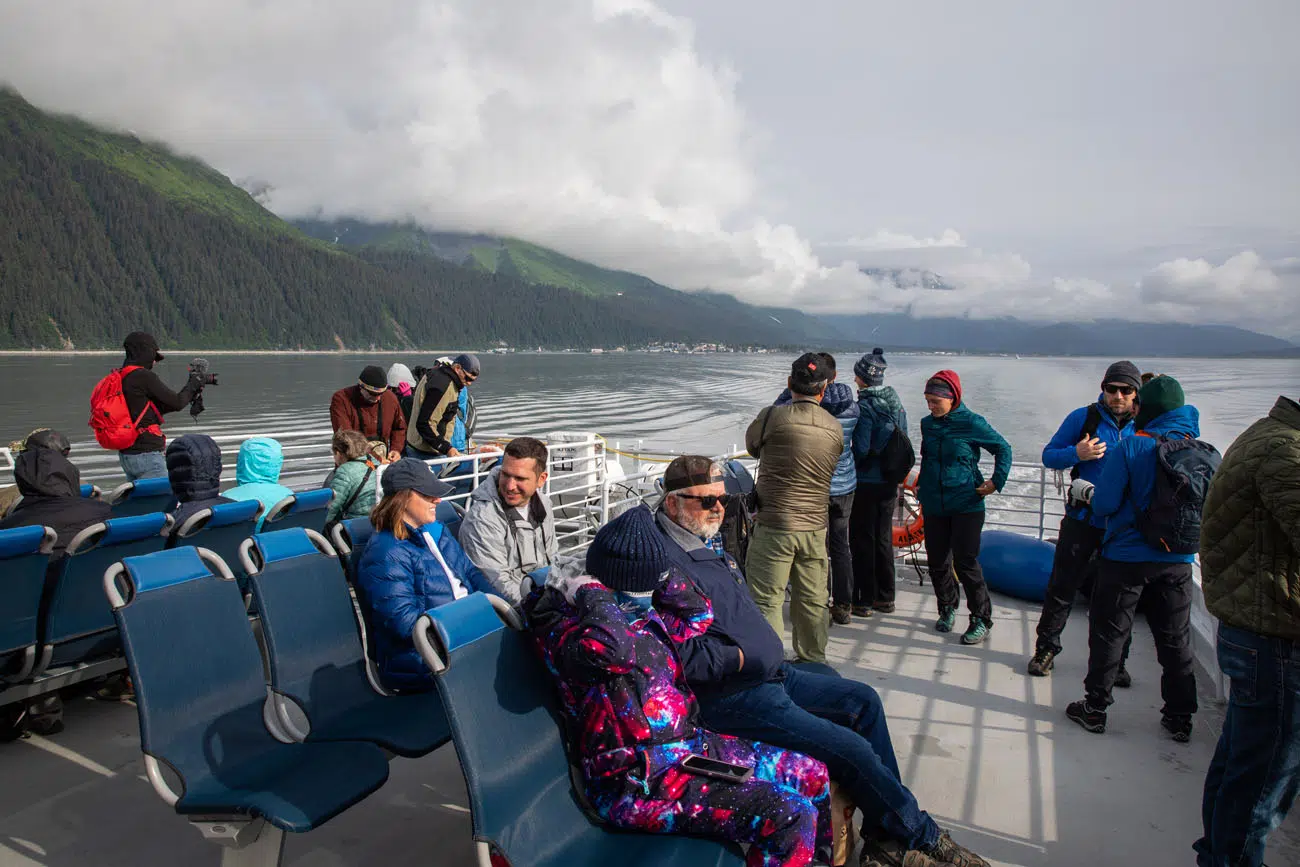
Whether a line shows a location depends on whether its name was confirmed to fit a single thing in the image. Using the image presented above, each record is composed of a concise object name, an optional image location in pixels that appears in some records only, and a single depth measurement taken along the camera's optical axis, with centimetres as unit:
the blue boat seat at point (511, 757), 189
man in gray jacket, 332
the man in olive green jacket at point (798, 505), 399
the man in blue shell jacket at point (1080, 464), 395
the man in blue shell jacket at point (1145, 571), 335
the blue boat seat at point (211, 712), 211
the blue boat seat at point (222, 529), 352
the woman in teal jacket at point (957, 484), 465
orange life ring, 666
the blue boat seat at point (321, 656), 257
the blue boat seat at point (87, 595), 307
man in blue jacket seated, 240
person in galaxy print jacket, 203
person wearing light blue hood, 438
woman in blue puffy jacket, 283
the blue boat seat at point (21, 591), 290
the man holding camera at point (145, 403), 536
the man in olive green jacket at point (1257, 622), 219
